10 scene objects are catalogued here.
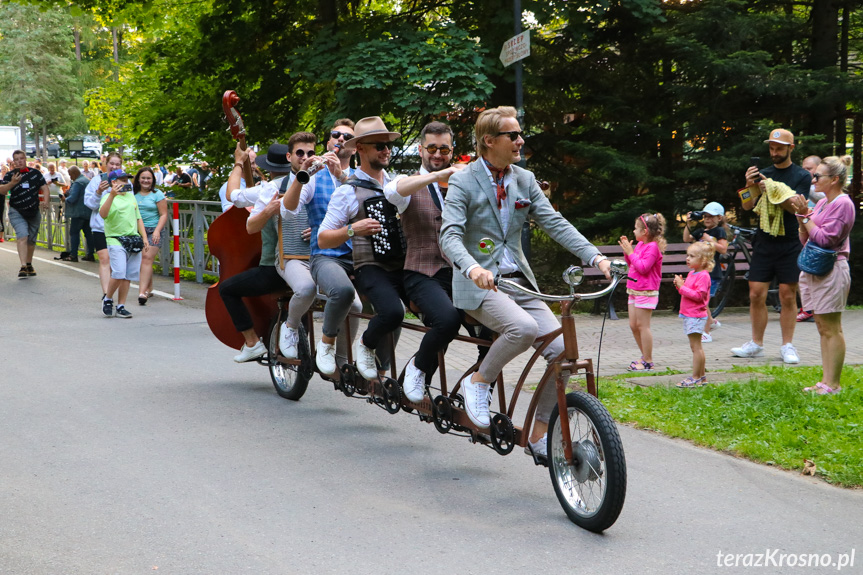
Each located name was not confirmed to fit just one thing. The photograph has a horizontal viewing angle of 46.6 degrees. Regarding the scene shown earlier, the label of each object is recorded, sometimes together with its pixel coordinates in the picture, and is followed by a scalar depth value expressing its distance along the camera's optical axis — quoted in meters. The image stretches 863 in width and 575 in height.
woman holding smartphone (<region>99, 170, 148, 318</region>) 12.33
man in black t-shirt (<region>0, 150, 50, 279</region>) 15.98
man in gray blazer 5.18
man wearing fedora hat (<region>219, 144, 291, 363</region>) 7.70
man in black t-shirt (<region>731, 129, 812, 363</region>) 9.14
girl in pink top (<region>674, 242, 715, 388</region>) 7.91
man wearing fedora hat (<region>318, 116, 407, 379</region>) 6.13
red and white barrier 13.93
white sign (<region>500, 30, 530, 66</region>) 11.02
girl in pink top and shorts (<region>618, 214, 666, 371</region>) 8.88
